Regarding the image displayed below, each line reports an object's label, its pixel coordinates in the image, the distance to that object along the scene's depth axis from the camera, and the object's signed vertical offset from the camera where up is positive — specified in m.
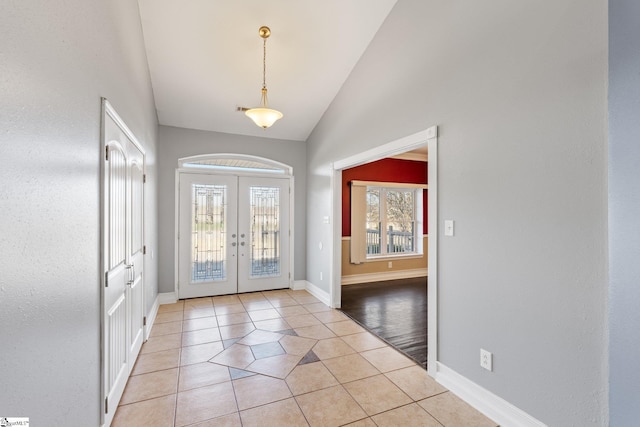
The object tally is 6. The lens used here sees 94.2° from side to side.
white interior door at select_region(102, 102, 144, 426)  2.00 -0.38
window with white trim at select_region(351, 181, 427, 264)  6.26 -0.16
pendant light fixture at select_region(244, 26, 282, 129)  3.32 +1.11
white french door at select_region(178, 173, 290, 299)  5.12 -0.39
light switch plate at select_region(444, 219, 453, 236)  2.58 -0.12
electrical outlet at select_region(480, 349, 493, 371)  2.21 -1.11
